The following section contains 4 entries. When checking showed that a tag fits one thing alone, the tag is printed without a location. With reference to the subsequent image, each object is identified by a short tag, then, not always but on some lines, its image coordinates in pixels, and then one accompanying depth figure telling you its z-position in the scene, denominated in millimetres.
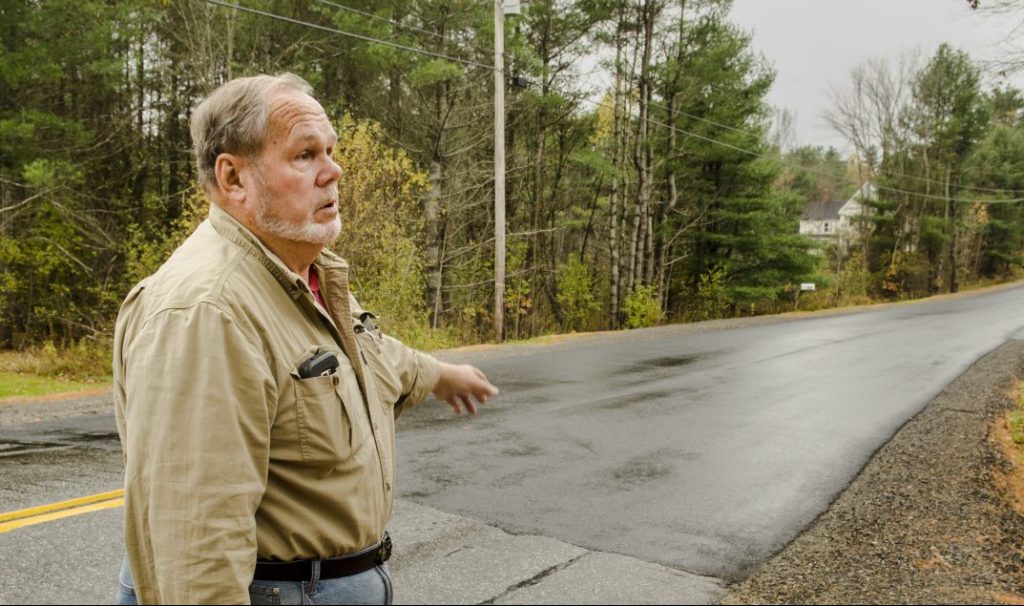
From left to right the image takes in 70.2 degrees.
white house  86900
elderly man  1417
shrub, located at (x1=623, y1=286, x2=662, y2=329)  24703
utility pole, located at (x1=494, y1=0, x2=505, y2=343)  17797
